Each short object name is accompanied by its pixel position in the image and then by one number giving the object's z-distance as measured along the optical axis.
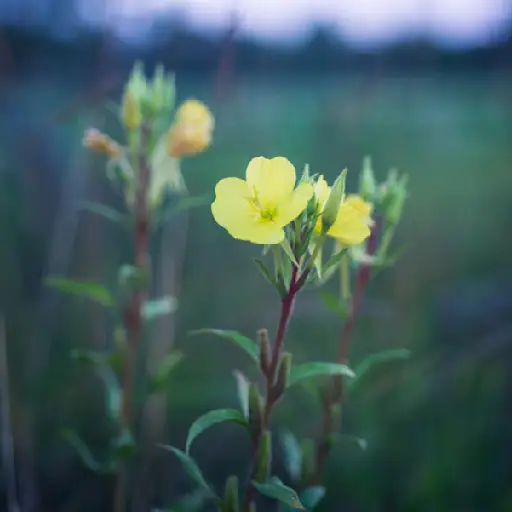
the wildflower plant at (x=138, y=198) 0.48
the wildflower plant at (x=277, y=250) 0.38
